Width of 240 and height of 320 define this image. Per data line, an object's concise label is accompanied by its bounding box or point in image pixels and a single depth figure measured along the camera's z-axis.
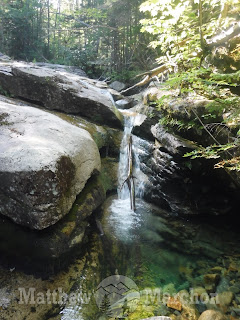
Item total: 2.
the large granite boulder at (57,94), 8.80
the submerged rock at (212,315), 3.46
